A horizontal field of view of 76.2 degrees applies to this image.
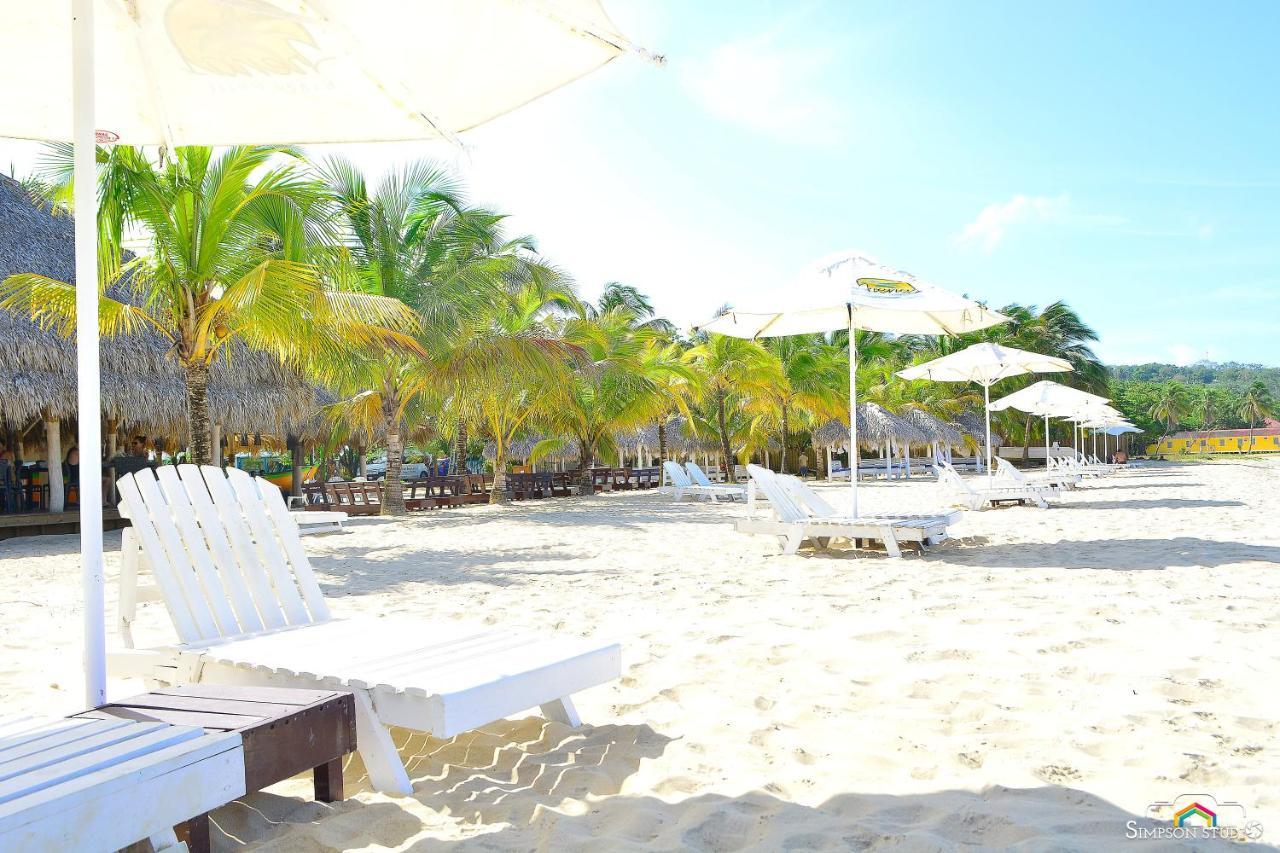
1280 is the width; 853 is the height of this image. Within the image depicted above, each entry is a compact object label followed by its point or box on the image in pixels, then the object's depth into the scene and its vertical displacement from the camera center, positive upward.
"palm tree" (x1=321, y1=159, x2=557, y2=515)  12.91 +3.19
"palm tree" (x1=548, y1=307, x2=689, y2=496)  16.80 +1.50
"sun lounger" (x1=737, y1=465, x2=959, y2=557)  6.44 -0.65
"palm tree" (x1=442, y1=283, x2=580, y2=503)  13.29 +1.44
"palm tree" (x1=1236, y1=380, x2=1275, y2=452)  86.44 +3.10
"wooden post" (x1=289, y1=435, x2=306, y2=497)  17.61 -0.26
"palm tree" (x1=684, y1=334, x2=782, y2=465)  21.02 +2.13
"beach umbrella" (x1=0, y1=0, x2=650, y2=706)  2.11 +1.19
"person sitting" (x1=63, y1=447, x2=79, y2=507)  14.12 -0.17
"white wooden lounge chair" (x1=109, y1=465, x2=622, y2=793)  2.15 -0.60
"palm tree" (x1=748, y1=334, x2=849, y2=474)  22.42 +1.72
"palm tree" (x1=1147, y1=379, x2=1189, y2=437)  77.56 +2.81
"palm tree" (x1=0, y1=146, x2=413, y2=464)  7.36 +1.98
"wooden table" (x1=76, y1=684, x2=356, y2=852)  1.78 -0.61
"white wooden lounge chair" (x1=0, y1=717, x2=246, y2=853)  1.37 -0.58
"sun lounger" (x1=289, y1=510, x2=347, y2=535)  8.34 -0.66
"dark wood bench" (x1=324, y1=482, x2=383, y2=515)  14.41 -0.71
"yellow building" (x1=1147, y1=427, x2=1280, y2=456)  64.75 -0.56
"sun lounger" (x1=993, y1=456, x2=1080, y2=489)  12.06 -0.66
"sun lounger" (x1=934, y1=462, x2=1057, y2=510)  11.12 -0.71
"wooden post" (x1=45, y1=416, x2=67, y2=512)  12.01 -0.02
